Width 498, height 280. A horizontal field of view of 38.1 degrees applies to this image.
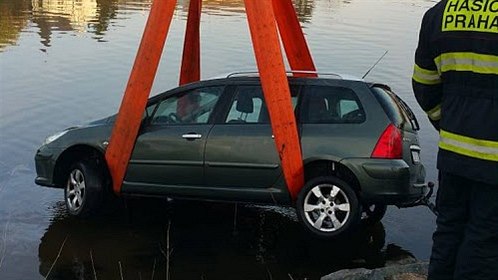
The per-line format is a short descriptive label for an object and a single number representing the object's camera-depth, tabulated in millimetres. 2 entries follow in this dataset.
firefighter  3566
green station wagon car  6965
